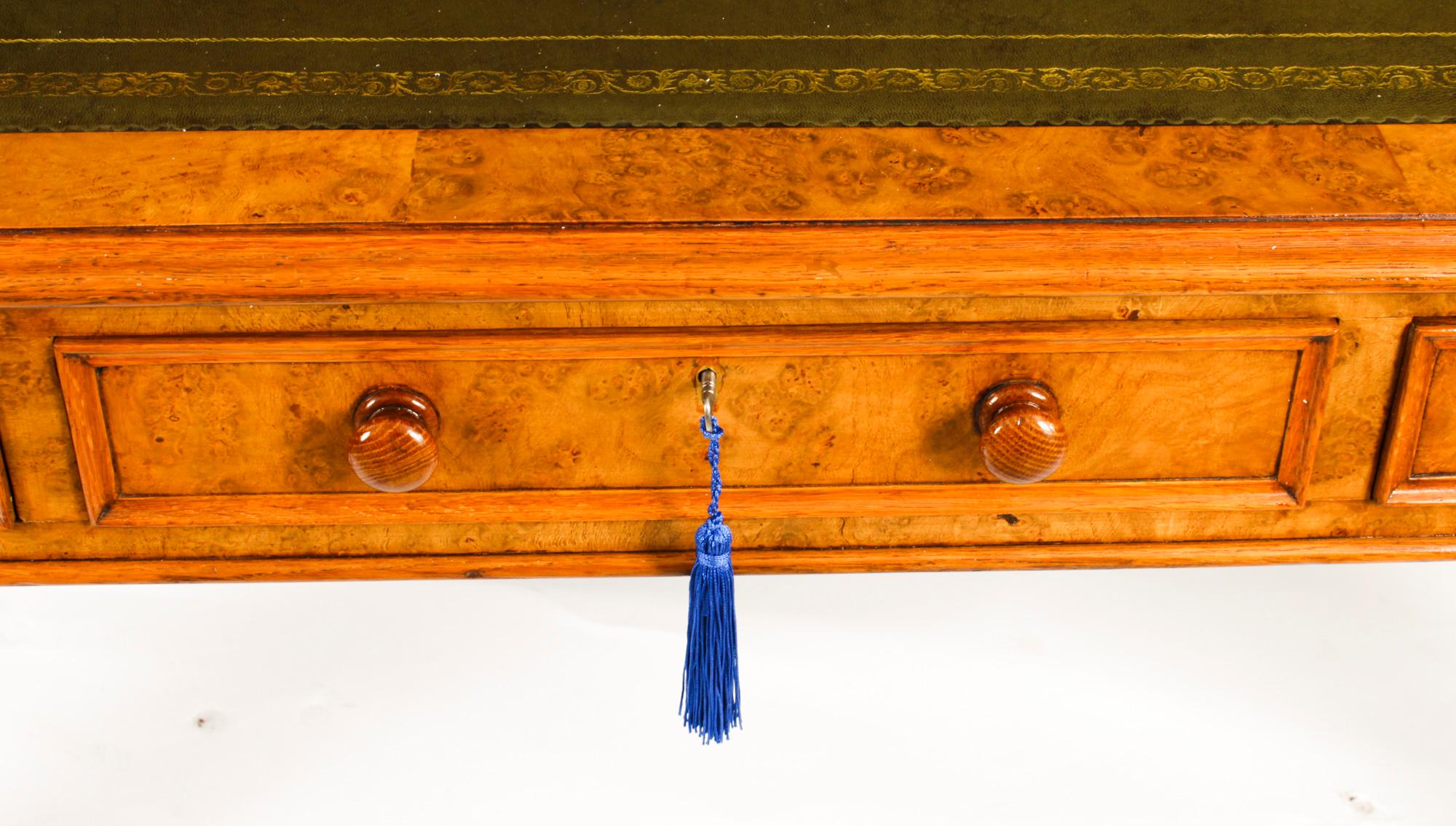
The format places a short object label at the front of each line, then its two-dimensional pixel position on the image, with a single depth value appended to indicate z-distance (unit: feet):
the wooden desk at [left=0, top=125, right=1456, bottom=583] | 2.73
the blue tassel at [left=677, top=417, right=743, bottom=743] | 2.96
